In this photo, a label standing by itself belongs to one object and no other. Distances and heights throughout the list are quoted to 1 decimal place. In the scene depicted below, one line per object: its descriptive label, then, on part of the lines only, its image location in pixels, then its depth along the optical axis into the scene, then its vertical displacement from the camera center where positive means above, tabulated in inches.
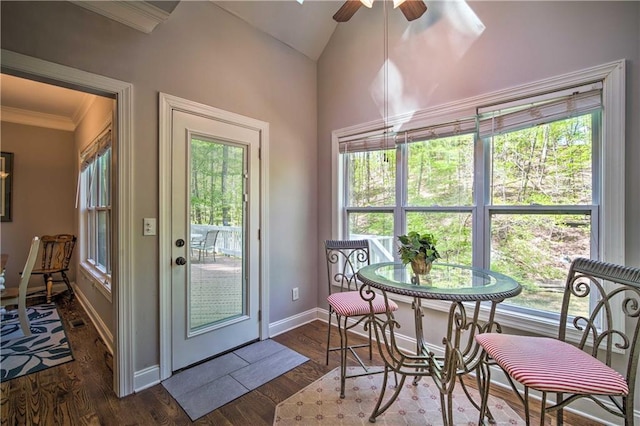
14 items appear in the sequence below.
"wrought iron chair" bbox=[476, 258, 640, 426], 44.4 -26.7
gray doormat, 74.2 -50.6
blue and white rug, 90.9 -50.9
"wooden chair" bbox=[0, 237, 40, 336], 104.3 -33.5
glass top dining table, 57.3 -16.6
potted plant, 68.4 -9.8
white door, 88.0 -8.7
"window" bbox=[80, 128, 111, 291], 117.6 +1.7
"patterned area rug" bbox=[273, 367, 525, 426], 67.2 -50.6
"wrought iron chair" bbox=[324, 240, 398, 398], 79.0 -27.0
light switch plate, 80.3 -4.1
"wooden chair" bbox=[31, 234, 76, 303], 159.0 -25.3
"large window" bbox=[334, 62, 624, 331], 68.0 +9.8
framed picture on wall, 158.4 +15.3
